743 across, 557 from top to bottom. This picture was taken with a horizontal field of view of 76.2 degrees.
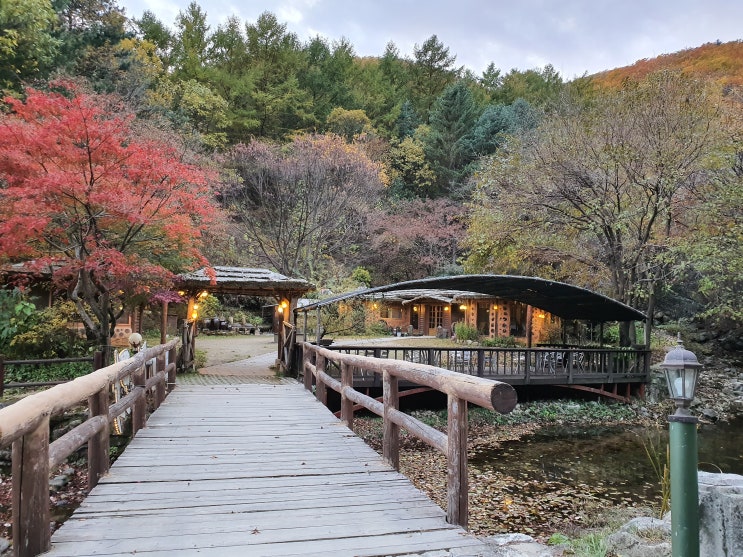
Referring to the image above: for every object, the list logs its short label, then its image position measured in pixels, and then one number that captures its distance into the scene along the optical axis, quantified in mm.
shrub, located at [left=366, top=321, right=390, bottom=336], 26448
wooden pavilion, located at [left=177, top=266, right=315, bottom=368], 12125
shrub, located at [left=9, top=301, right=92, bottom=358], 11695
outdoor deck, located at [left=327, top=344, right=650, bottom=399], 11586
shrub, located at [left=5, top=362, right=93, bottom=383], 11031
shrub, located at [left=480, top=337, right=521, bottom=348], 20912
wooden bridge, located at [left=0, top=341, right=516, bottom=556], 2314
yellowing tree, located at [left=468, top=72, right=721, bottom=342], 13414
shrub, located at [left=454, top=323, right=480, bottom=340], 23266
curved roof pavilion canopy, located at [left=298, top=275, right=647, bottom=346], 9828
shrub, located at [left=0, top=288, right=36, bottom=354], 11696
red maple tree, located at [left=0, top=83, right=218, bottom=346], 7980
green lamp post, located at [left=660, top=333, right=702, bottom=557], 2004
